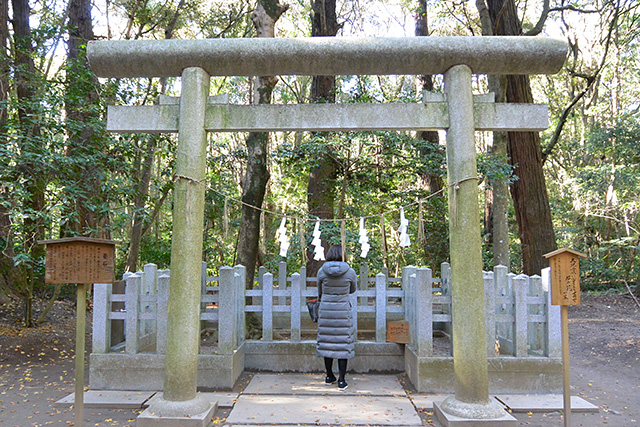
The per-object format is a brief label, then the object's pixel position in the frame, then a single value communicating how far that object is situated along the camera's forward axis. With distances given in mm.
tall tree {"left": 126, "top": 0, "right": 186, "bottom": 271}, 12664
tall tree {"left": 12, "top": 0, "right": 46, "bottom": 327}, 6430
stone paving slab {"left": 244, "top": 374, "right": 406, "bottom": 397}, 5395
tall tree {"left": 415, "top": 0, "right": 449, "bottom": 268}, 11773
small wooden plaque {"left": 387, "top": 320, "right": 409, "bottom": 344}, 6074
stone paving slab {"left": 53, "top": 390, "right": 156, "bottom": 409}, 4922
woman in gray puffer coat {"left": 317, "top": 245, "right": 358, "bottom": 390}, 5559
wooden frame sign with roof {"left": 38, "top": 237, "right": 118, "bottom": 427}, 3760
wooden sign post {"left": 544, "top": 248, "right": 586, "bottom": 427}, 4184
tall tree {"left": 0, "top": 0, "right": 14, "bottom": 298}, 6332
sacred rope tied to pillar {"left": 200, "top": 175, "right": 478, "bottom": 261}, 5303
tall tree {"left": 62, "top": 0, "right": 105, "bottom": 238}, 6934
